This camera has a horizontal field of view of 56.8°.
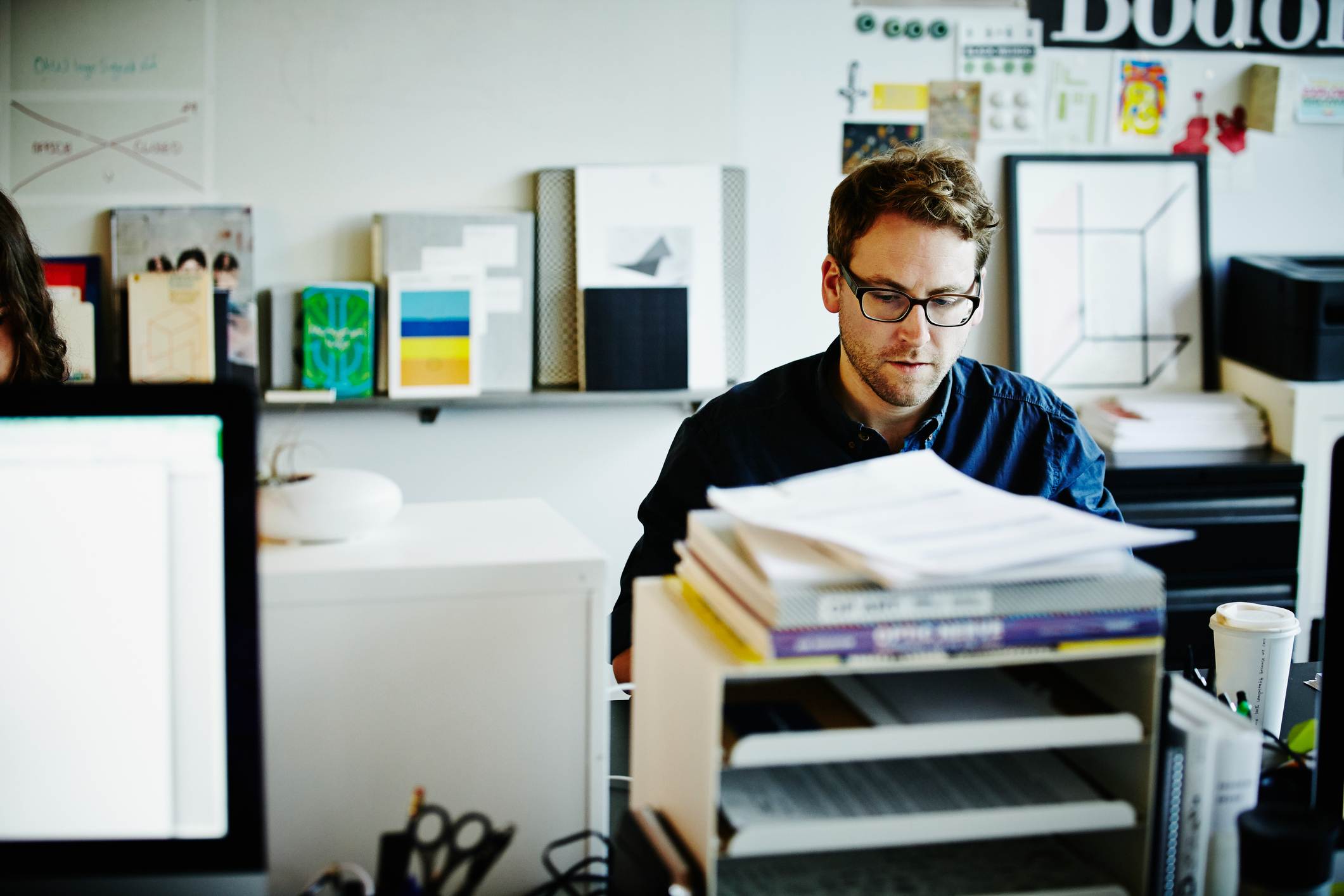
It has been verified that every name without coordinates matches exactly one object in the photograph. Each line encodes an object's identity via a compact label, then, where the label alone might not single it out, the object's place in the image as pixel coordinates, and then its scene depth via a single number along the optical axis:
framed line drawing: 3.03
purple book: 0.78
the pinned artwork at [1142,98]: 3.03
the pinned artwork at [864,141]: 2.96
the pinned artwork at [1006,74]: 2.97
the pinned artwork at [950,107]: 2.98
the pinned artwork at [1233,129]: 3.10
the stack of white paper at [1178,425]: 2.87
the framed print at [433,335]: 2.78
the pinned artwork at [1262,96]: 3.05
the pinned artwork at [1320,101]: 3.11
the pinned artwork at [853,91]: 2.95
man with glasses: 1.67
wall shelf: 2.77
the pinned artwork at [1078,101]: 3.01
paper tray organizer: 0.81
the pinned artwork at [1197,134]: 3.08
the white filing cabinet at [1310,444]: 2.81
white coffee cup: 1.30
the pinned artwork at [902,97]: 2.96
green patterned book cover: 2.74
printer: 2.77
